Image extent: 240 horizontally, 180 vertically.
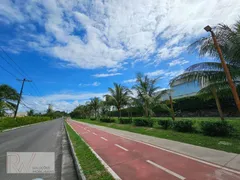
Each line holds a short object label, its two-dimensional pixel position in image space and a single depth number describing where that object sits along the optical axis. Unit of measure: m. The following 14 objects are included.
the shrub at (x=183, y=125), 10.29
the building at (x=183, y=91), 26.88
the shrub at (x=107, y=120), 27.88
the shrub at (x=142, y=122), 15.26
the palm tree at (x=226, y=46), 7.08
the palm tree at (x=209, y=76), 8.12
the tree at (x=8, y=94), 25.25
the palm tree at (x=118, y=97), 25.03
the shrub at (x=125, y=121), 21.50
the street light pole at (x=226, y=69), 6.03
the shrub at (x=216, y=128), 8.07
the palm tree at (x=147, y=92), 16.09
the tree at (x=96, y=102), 40.91
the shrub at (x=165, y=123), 11.92
